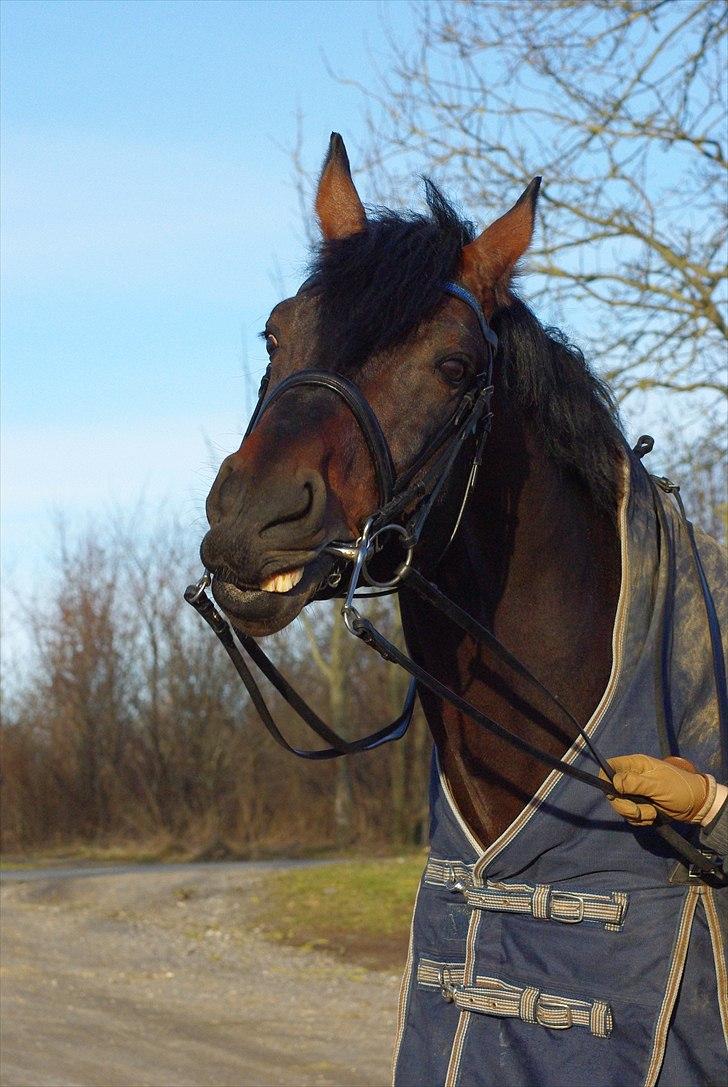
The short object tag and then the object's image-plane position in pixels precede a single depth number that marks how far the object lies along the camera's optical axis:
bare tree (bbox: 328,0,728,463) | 9.62
